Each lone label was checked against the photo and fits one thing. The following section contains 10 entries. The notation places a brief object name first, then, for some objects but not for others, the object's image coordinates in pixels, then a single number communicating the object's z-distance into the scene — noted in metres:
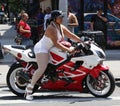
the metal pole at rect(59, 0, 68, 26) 12.34
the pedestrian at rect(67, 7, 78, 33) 14.37
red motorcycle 8.94
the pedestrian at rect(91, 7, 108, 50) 15.09
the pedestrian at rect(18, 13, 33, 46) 12.05
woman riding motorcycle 8.84
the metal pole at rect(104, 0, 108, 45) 17.50
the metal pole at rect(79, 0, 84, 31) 17.61
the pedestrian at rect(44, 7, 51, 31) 16.24
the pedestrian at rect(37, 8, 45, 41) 18.38
